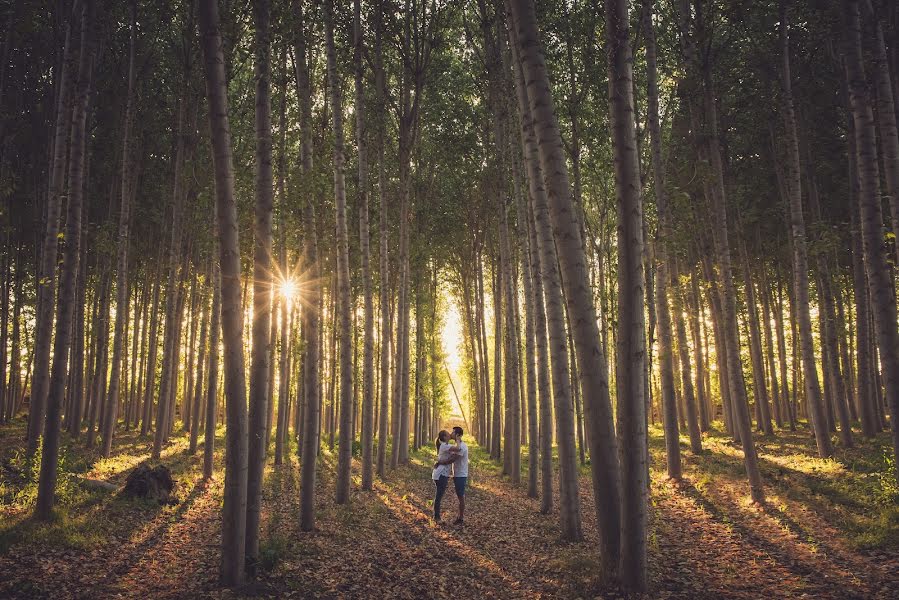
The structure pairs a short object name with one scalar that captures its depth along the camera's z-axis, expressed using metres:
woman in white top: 10.72
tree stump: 10.02
